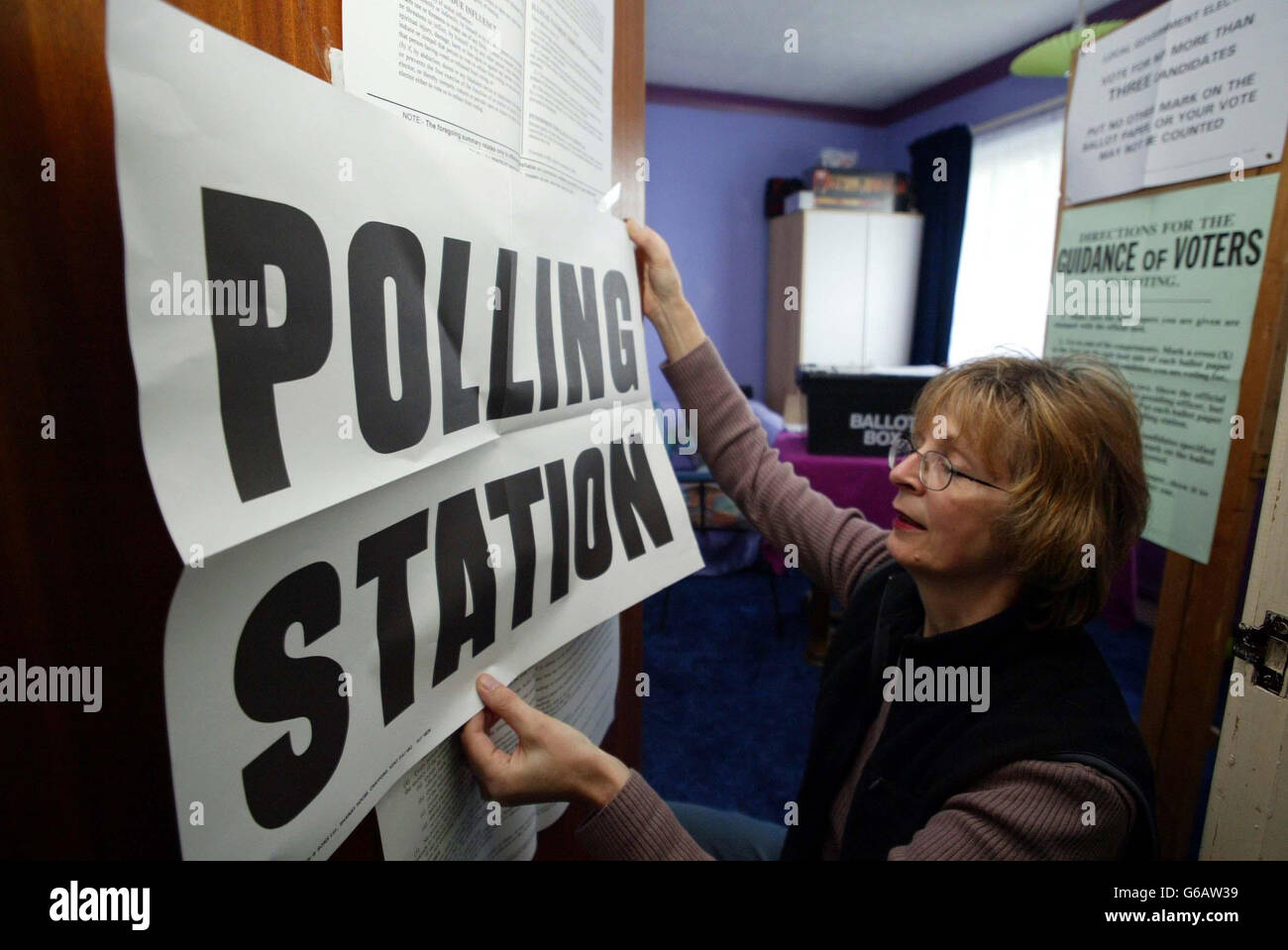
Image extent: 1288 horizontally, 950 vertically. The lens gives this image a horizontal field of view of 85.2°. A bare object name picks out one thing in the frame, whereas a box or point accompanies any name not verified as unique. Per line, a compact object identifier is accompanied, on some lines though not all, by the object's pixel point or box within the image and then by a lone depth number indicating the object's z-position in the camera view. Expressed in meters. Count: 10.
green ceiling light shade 2.30
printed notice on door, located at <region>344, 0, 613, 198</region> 0.45
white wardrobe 4.77
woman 0.67
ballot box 2.51
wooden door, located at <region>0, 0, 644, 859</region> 0.32
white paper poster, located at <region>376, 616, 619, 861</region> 0.51
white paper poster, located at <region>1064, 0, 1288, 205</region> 1.14
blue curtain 4.61
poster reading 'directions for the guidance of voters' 1.20
